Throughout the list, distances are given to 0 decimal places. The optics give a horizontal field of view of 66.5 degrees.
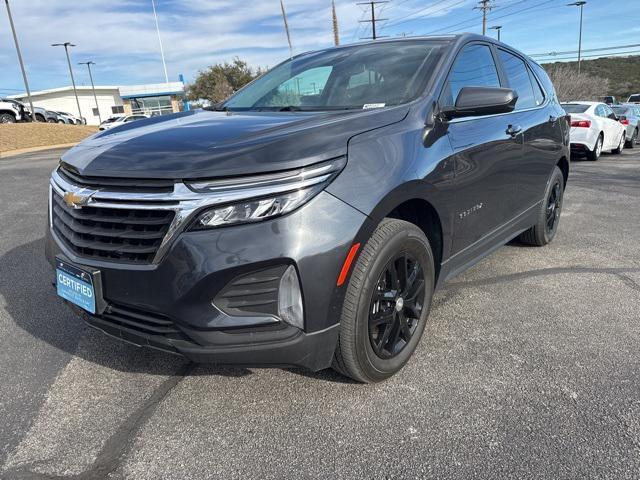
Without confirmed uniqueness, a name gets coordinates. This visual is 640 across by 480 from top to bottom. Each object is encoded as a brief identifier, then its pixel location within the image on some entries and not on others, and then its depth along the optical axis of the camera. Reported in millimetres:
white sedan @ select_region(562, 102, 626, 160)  11422
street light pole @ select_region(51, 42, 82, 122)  49156
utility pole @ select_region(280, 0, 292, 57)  30359
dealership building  64375
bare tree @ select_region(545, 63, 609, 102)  36938
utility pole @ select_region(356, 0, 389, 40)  41350
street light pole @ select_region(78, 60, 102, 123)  61872
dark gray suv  1943
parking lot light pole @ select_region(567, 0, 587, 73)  49344
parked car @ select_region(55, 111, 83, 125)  38419
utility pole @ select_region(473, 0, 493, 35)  44406
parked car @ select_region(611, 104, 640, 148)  14364
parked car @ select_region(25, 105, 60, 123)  30750
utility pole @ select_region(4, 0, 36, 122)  24391
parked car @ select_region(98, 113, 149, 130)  32691
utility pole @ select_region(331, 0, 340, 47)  34594
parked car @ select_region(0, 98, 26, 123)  24809
